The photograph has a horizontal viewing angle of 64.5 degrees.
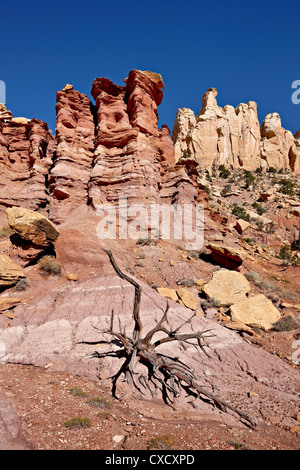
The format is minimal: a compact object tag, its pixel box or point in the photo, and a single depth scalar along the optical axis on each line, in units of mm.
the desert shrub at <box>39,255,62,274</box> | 12367
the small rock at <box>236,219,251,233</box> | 27641
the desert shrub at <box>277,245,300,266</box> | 21688
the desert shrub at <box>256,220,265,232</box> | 30672
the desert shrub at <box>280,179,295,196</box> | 41956
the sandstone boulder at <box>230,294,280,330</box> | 11672
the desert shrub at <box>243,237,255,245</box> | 25867
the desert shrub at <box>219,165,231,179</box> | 50231
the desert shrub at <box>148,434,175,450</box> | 4629
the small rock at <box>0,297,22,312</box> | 9539
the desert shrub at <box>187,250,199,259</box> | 18831
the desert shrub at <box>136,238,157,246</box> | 18438
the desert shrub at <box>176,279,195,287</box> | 14633
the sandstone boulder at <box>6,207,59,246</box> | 12180
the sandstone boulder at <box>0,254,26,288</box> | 10789
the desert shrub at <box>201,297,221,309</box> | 12805
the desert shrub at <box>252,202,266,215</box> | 36438
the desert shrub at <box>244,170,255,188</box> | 44812
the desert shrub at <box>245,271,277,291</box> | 15921
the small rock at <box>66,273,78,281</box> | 12172
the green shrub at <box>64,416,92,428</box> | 4903
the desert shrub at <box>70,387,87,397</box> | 6075
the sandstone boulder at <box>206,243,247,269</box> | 17609
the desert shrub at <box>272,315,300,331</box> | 11148
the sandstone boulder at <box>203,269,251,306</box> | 13141
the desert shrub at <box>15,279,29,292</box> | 10933
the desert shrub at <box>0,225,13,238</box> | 16734
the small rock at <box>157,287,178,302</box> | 12344
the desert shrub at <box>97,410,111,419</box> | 5344
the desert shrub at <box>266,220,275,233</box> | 31547
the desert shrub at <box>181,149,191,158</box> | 53125
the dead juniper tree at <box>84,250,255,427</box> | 6441
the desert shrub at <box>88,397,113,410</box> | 5809
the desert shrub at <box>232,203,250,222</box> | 32406
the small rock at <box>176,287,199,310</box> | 12352
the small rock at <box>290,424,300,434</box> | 5709
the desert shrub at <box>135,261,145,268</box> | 16156
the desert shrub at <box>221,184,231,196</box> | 42209
